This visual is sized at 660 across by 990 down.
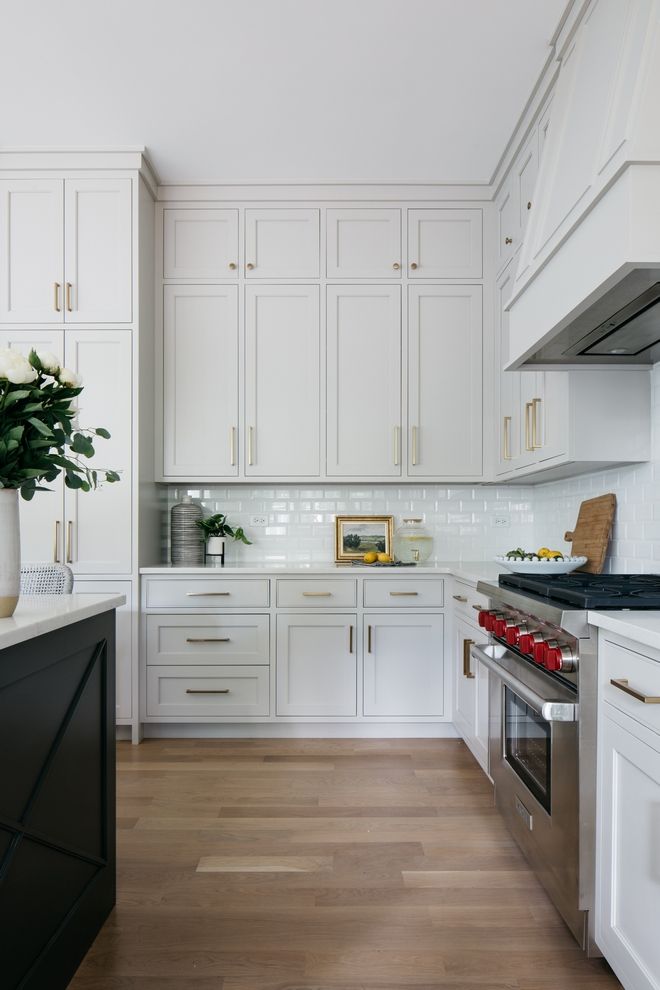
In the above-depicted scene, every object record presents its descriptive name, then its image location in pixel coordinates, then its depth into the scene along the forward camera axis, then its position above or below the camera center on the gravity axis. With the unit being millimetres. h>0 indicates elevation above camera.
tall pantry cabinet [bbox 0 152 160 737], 3412 +964
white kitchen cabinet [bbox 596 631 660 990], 1357 -698
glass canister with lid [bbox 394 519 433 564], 3852 -267
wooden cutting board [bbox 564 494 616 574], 2748 -128
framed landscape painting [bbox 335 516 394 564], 3918 -214
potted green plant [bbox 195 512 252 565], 3764 -197
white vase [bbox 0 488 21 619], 1473 -122
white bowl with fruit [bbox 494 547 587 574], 2621 -249
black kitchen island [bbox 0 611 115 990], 1330 -704
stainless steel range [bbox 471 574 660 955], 1672 -610
